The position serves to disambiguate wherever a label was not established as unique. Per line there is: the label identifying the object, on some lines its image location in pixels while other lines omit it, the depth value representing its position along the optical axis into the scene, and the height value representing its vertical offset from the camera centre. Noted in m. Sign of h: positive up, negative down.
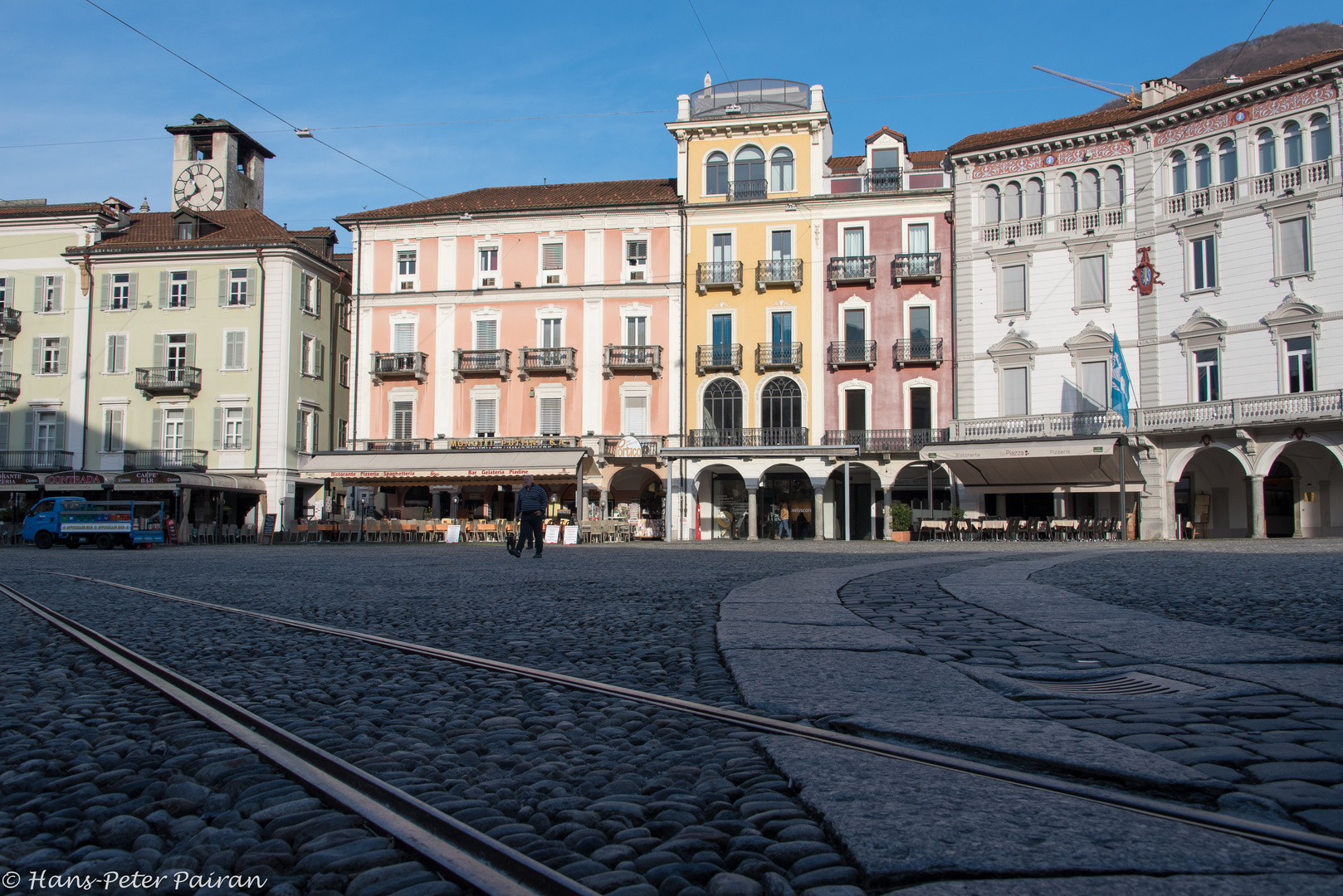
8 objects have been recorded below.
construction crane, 34.80 +14.12
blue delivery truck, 28.73 -0.64
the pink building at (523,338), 35.88 +6.10
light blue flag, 28.61 +3.41
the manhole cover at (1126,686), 4.32 -0.82
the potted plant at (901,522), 29.95 -0.59
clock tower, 45.41 +15.44
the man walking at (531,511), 17.11 -0.15
